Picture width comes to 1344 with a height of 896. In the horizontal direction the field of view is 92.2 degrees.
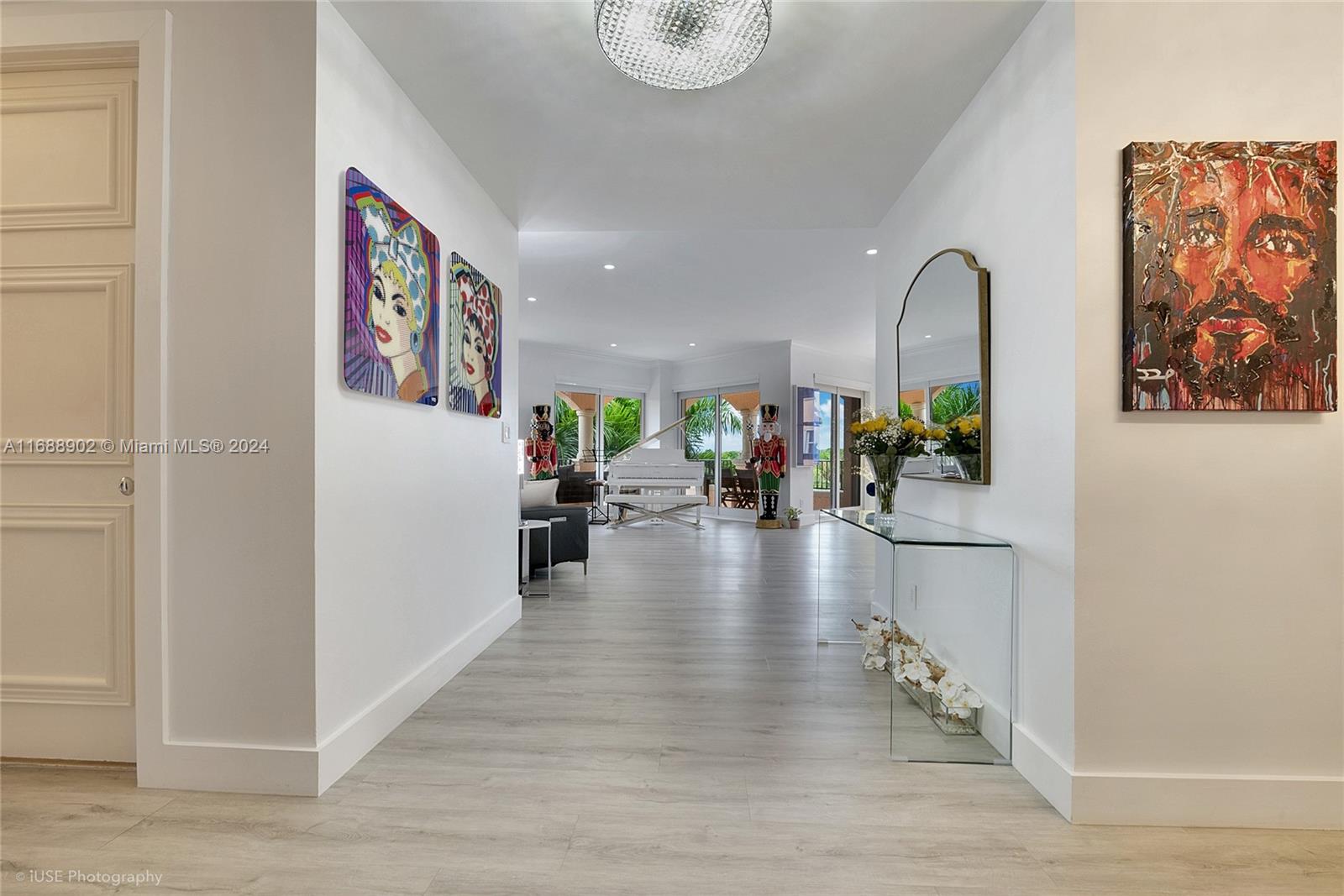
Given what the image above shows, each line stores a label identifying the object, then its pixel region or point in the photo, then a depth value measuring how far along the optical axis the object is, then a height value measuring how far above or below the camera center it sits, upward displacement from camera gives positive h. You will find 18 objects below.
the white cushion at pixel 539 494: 5.44 -0.31
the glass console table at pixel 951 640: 2.24 -0.76
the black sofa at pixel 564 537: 5.21 -0.66
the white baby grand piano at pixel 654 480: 9.07 -0.34
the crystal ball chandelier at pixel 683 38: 1.95 +1.32
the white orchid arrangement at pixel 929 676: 2.39 -0.86
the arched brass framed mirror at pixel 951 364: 2.44 +0.39
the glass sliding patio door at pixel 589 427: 10.73 +0.50
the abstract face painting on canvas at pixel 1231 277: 1.79 +0.50
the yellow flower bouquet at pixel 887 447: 2.79 +0.04
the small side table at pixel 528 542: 4.66 -0.65
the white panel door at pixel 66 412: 2.09 +0.15
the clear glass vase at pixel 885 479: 2.84 -0.10
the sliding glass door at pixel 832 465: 10.10 -0.14
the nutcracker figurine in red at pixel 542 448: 9.55 +0.14
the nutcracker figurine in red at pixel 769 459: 9.42 -0.05
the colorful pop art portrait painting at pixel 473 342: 2.98 +0.57
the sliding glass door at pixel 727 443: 10.34 +0.21
